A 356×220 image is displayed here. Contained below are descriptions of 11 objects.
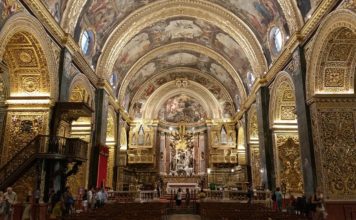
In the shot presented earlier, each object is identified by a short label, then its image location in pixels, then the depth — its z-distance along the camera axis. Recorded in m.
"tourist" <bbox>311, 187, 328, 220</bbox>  9.10
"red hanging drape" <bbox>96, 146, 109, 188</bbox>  16.62
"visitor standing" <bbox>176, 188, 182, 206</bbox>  17.34
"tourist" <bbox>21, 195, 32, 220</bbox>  9.37
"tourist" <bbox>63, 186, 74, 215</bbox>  11.05
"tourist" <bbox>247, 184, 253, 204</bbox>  15.75
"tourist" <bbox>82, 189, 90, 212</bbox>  13.19
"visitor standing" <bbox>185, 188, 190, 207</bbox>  17.51
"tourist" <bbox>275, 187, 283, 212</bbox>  12.93
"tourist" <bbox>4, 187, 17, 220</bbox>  8.54
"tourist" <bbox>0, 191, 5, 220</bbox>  8.33
